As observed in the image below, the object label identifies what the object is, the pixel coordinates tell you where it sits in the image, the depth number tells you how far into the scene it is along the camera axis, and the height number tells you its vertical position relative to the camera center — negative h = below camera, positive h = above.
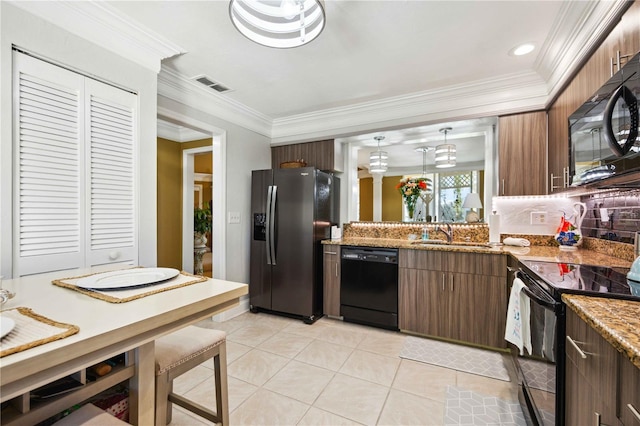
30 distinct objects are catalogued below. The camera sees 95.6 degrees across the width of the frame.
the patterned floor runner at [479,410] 1.76 -1.27
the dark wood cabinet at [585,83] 1.45 +0.84
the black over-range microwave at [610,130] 1.30 +0.44
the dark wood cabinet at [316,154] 3.80 +0.80
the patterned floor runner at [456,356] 2.34 -1.26
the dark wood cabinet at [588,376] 0.85 -0.54
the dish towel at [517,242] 2.79 -0.28
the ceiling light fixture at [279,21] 1.62 +1.10
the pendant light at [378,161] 3.92 +0.70
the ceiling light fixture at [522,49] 2.29 +1.32
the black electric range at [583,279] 1.17 -0.31
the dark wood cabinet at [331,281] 3.37 -0.80
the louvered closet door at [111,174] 1.93 +0.27
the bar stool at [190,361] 1.24 -0.70
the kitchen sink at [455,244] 2.87 -0.33
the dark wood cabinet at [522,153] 2.74 +0.59
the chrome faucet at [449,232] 3.29 -0.22
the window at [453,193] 3.39 +0.24
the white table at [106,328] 0.62 -0.31
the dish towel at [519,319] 1.62 -0.62
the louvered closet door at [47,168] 1.62 +0.26
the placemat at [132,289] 0.97 -0.29
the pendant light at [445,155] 3.46 +0.71
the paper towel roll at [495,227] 2.99 -0.15
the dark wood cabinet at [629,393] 0.71 -0.46
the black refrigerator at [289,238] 3.36 -0.31
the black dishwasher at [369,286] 3.05 -0.80
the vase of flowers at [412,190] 3.62 +0.29
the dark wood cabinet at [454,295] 2.60 -0.78
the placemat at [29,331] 0.63 -0.29
